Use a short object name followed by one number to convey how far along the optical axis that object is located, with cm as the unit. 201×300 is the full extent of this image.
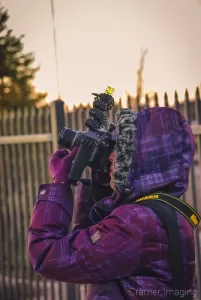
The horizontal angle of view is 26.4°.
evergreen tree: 1437
